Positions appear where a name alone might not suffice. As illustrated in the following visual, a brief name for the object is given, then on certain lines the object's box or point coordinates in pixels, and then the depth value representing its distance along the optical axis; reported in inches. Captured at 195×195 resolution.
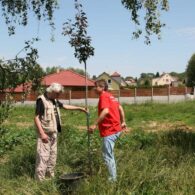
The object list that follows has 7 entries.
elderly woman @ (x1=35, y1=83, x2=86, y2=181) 207.9
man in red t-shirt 198.9
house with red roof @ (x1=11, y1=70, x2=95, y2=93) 1695.5
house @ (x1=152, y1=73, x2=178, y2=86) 4207.8
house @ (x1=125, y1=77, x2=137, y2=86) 4134.7
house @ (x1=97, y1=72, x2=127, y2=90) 3081.0
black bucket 180.9
